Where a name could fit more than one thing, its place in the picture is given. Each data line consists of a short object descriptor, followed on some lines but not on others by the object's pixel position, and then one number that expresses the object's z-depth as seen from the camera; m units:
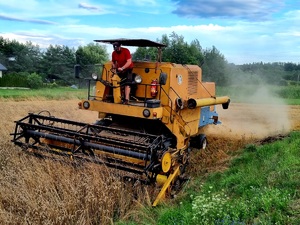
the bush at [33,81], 29.88
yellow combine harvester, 4.71
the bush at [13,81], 29.81
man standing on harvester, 5.83
